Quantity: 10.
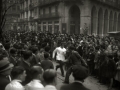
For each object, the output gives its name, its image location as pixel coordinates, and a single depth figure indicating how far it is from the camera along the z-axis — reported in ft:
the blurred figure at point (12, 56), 16.43
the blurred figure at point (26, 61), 14.55
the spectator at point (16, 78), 8.61
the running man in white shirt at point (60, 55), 25.76
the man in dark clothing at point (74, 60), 20.95
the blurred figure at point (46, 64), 15.53
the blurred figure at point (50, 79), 8.35
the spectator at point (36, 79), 9.22
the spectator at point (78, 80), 8.28
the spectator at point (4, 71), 9.49
